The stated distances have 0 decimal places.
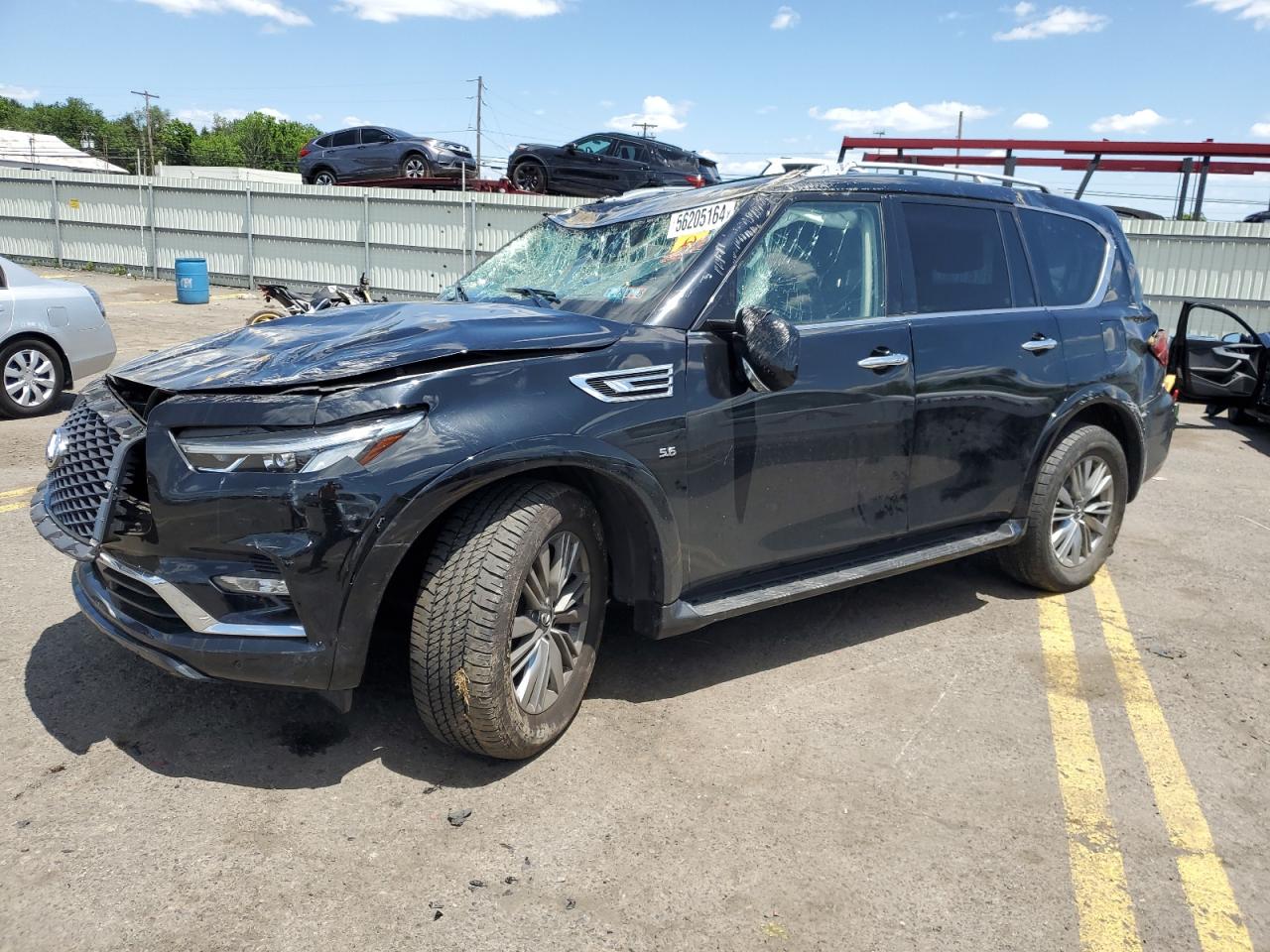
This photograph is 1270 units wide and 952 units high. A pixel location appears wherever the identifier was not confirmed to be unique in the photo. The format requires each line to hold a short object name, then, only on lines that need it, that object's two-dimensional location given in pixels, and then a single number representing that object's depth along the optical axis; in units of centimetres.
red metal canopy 2045
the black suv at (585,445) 278
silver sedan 836
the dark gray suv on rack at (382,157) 2270
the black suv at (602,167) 1923
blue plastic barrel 1836
